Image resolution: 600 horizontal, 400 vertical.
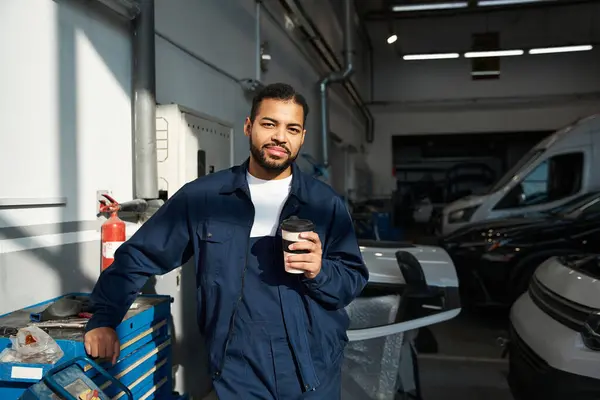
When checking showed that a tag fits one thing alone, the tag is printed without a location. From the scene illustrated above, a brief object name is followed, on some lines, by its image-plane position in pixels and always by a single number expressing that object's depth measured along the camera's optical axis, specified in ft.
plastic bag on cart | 4.54
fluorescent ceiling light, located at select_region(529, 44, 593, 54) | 32.58
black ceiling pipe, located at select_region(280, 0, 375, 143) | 18.79
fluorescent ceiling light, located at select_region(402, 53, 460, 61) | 33.55
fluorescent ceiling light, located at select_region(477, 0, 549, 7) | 26.32
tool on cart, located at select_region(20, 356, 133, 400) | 4.17
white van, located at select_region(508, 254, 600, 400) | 7.78
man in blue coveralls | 4.73
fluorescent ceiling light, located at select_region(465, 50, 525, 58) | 32.37
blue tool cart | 4.56
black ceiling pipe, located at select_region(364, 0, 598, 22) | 35.03
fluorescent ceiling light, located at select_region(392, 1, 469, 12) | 26.45
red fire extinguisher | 7.27
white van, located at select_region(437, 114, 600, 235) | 20.59
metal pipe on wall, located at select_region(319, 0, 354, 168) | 24.56
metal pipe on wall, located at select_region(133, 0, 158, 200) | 8.27
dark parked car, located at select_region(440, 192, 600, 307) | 15.66
